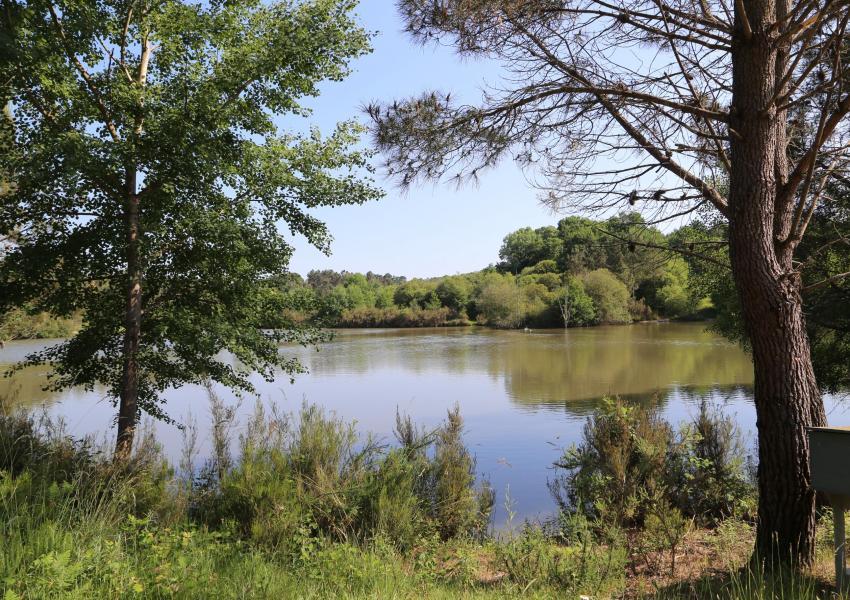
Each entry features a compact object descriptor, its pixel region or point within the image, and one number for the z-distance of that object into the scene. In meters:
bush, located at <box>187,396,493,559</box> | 4.36
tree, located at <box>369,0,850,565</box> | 3.48
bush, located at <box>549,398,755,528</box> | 5.02
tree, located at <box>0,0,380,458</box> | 4.76
